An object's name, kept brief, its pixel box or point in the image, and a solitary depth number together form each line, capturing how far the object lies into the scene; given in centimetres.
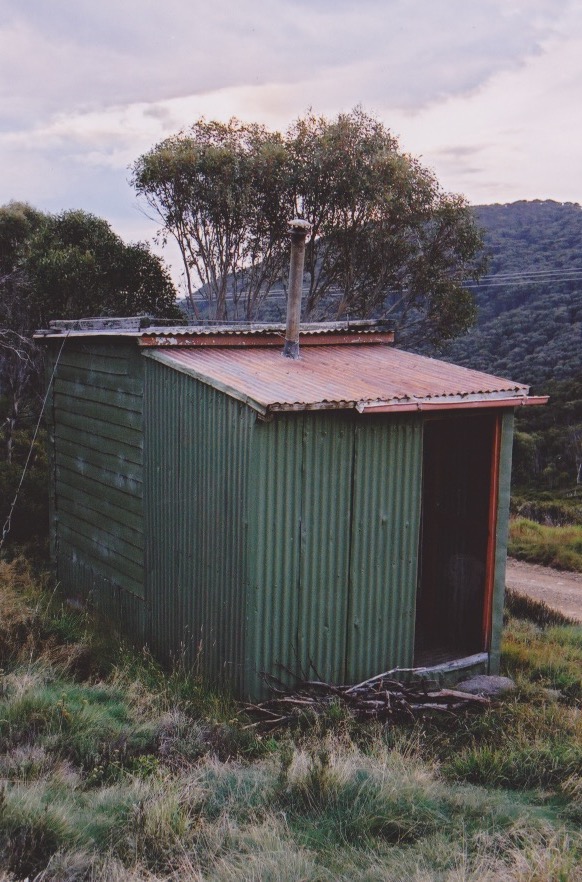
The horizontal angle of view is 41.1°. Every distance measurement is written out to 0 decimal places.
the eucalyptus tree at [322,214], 1820
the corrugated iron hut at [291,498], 625
